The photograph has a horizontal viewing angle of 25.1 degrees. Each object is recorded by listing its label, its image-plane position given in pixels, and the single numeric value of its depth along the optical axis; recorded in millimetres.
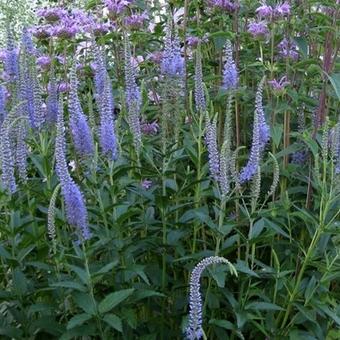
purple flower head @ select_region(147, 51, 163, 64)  3334
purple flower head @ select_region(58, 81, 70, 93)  3107
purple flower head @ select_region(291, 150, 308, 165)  2967
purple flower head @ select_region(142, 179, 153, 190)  2643
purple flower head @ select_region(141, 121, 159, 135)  3150
